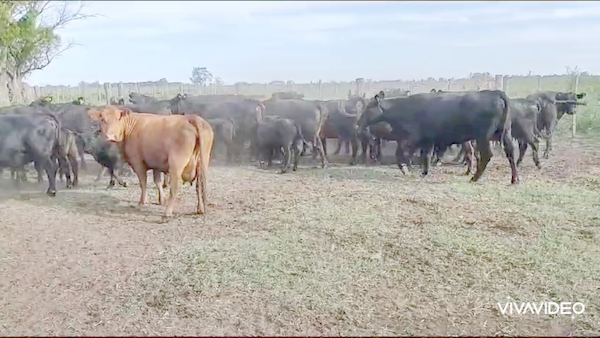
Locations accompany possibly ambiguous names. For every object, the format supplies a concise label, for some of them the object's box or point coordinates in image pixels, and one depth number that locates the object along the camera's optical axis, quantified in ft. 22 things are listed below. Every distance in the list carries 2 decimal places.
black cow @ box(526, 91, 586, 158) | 42.34
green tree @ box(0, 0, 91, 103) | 68.95
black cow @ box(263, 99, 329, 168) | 42.75
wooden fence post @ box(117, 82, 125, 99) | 92.22
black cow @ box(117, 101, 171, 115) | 41.83
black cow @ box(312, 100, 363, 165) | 44.86
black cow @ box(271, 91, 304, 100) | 60.38
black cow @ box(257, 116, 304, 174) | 39.27
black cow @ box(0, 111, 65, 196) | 29.19
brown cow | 24.88
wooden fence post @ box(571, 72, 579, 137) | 54.60
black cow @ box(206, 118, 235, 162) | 41.73
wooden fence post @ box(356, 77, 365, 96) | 86.52
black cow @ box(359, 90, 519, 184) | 33.24
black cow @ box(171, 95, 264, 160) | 44.98
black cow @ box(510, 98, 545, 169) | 36.11
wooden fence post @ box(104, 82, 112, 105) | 80.83
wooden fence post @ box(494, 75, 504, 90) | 70.18
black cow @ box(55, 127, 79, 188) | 31.71
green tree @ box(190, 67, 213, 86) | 128.72
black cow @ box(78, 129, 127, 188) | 30.25
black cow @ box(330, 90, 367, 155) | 47.67
